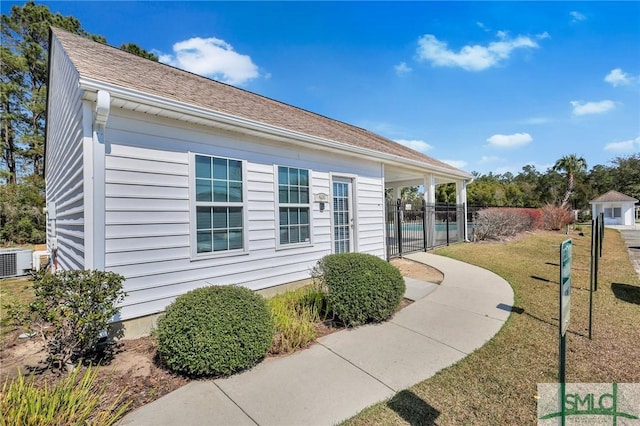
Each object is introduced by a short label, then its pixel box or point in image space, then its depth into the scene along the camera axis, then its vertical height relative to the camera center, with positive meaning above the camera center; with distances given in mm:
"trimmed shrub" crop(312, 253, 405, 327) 4297 -1090
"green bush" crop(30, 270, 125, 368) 2887 -874
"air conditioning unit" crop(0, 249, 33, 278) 8469 -1147
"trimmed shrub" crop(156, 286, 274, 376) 2928 -1199
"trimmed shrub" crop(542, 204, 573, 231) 19859 -446
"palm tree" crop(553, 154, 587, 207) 33094 +5565
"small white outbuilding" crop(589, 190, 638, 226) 27953 +386
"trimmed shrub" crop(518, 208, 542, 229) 18314 -257
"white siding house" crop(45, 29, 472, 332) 3818 +652
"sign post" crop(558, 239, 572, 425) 1989 -608
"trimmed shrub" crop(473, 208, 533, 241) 14117 -492
